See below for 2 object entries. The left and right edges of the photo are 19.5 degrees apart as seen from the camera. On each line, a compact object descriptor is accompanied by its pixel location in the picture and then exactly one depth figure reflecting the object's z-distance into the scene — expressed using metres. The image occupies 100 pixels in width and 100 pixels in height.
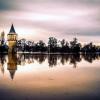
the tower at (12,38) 137.05
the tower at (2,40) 120.25
